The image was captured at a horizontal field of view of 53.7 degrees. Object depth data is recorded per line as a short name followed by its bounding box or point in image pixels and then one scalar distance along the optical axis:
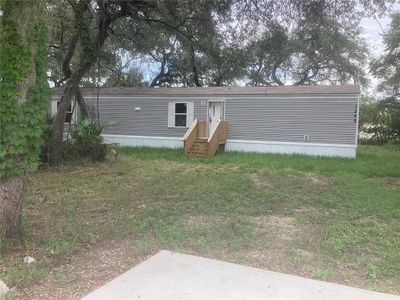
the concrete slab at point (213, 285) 3.03
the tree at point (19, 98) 3.58
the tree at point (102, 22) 9.86
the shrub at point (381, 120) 19.97
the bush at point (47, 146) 9.63
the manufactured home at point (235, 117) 12.93
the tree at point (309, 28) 8.68
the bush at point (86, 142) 10.48
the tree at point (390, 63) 19.95
